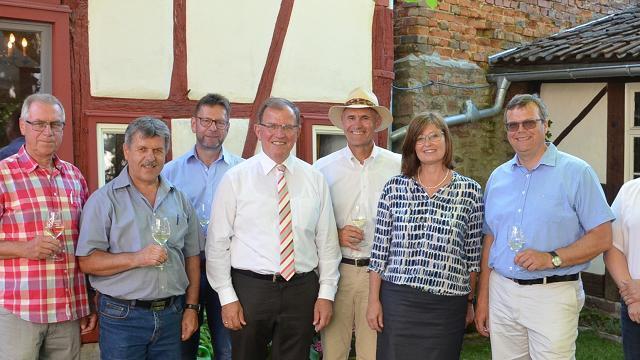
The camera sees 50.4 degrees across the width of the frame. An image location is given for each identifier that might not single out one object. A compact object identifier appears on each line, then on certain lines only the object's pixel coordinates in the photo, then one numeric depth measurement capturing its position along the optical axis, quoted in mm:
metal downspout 8024
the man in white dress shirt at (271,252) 3891
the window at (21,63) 5055
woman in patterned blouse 3793
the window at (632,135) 8258
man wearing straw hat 4340
